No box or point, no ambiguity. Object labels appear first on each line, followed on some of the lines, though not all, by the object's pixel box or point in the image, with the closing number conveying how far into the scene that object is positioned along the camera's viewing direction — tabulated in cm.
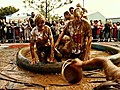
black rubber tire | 341
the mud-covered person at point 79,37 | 377
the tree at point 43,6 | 1668
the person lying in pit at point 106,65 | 144
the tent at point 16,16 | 1474
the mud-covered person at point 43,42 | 366
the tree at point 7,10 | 3735
